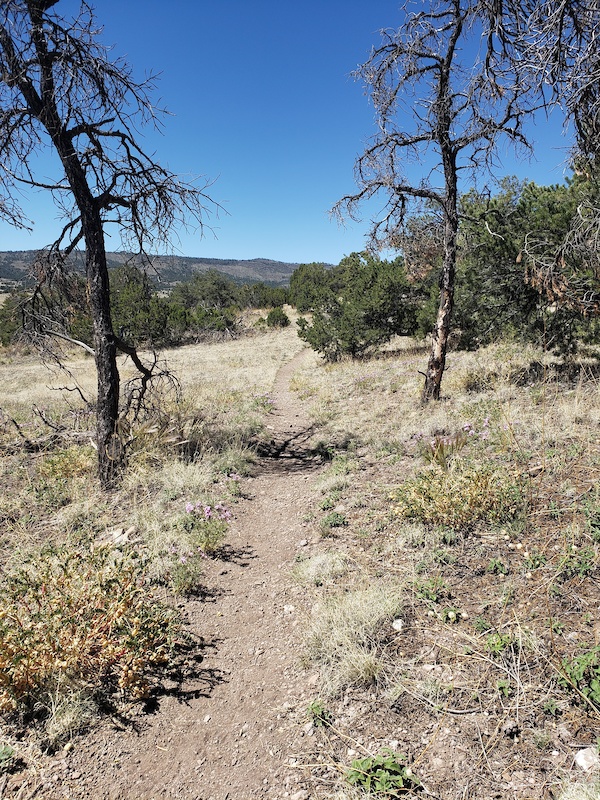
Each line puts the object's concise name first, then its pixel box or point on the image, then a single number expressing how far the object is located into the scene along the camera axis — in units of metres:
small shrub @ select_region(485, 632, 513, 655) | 2.61
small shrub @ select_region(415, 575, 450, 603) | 3.31
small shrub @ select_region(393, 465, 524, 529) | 4.00
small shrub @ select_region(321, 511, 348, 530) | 4.95
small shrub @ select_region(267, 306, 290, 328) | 35.91
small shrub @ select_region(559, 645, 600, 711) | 2.20
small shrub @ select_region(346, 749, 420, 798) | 2.07
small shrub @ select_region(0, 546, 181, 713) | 2.84
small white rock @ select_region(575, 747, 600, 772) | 1.93
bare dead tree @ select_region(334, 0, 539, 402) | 6.73
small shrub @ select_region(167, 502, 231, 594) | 4.16
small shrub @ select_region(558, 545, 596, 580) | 3.04
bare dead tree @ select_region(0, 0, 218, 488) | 5.46
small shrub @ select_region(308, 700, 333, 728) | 2.60
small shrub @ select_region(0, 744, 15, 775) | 2.42
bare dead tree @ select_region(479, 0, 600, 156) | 3.59
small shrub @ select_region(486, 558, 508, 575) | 3.37
